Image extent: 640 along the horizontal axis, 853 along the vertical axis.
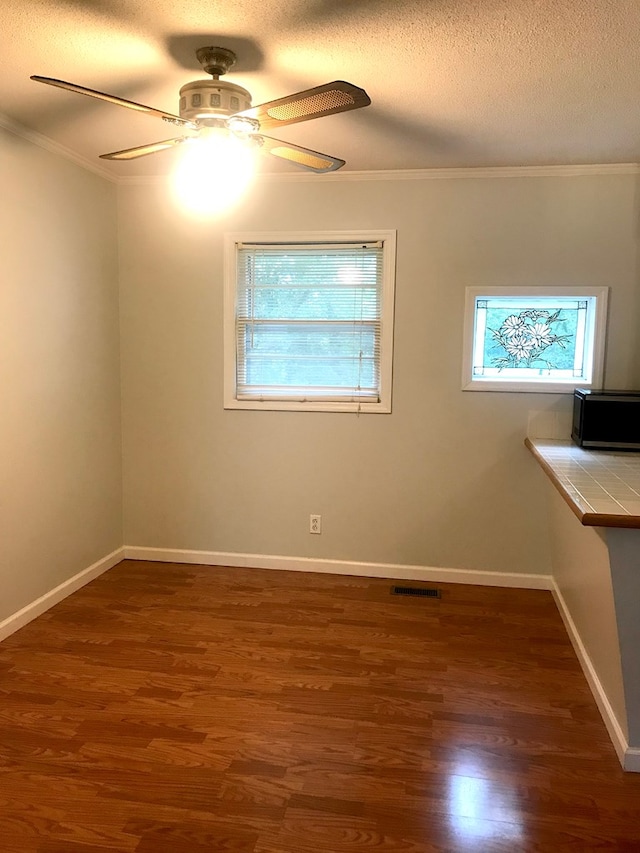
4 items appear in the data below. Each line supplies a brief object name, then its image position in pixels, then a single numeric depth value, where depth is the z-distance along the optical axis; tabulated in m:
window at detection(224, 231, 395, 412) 3.53
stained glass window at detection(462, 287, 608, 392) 3.40
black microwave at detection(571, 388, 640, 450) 2.96
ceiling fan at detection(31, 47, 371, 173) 1.74
